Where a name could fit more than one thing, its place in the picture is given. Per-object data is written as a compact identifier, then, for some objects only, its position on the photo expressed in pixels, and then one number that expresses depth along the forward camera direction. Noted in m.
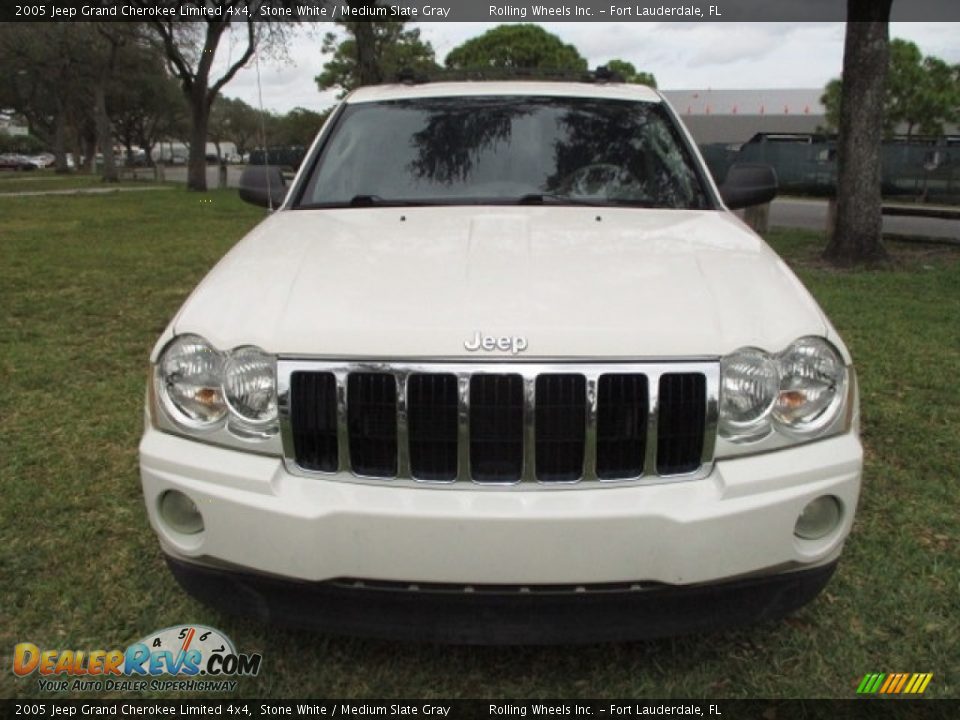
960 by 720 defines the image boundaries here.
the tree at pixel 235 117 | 75.84
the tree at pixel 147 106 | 41.97
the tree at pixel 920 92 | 40.25
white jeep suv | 2.00
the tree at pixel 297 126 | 57.84
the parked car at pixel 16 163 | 64.00
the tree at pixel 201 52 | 24.98
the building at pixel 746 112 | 60.41
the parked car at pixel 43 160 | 68.87
